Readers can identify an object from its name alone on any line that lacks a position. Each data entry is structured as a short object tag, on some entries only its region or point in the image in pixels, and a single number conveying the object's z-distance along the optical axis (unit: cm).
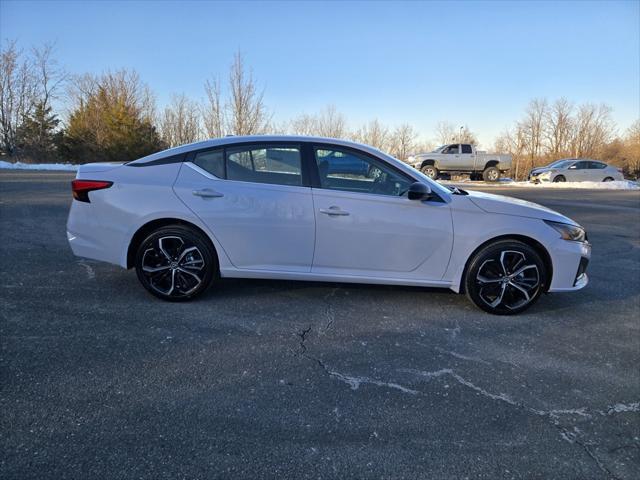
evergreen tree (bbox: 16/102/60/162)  3612
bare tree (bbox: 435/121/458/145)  6069
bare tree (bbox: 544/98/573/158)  5541
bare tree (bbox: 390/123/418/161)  5141
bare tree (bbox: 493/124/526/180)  5591
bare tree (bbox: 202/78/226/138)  2789
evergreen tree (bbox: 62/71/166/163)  3603
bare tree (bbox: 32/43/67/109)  3772
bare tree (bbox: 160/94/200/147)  4028
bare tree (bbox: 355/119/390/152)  4909
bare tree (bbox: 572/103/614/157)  5547
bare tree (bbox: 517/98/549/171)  5575
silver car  2556
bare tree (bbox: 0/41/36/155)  3569
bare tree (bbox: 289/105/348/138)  3903
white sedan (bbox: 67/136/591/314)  376
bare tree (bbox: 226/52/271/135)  2608
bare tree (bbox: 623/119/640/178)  4653
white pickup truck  2416
